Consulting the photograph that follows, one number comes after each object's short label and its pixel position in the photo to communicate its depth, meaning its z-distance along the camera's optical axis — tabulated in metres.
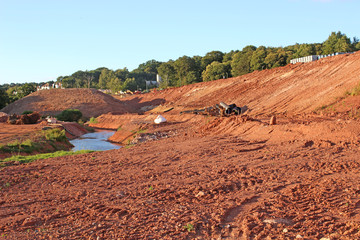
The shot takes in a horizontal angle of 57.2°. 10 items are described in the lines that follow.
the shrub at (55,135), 22.96
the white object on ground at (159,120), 26.14
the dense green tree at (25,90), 73.71
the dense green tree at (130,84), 95.65
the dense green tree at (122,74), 109.50
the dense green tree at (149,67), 127.01
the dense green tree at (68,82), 107.12
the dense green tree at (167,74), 79.00
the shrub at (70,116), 45.75
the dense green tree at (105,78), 108.44
